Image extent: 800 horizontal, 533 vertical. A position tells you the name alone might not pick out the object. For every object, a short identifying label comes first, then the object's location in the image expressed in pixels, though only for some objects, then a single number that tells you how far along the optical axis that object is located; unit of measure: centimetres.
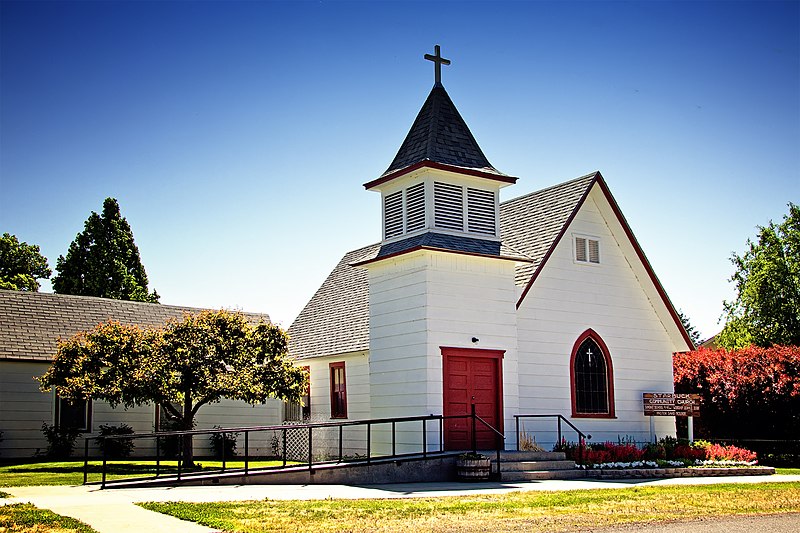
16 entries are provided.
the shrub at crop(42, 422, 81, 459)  2800
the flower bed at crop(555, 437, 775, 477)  2161
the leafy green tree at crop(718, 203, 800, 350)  5003
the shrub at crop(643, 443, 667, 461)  2365
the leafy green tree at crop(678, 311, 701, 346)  10266
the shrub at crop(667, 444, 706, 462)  2391
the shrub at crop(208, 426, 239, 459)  3085
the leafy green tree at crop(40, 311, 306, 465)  2314
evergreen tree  4775
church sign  2609
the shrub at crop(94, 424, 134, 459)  2852
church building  2275
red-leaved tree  2934
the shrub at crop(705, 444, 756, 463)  2386
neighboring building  2833
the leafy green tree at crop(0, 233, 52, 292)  5200
